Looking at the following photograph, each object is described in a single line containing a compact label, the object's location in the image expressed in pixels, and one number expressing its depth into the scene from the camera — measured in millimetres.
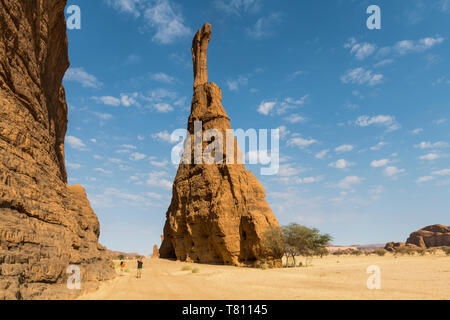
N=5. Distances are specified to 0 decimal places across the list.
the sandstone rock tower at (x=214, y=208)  33219
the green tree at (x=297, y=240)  30780
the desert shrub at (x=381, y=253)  64562
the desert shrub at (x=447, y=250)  49928
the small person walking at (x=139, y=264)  18406
